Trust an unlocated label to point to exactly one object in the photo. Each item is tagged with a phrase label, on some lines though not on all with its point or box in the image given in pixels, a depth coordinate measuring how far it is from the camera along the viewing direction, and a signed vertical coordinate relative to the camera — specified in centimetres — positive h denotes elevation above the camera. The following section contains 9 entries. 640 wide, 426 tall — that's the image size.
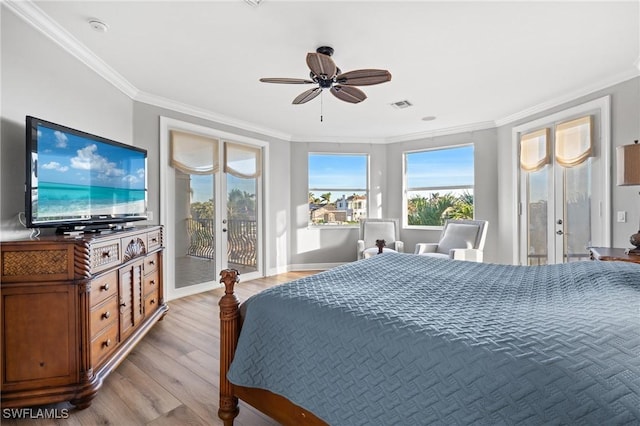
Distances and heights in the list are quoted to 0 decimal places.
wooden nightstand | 241 -36
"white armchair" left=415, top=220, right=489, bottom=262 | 418 -45
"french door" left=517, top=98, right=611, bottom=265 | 340 +30
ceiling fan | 226 +108
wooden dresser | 177 -64
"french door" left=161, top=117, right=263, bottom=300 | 400 +8
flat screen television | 197 +25
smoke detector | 223 +137
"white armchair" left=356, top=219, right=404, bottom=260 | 528 -37
